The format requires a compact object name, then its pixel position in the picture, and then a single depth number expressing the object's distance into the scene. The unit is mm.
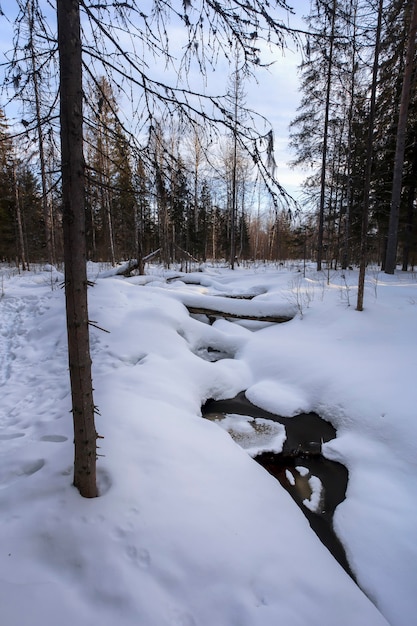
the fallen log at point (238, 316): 7617
